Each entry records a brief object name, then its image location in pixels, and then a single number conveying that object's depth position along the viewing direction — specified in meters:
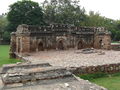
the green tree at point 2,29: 22.05
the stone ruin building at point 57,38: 10.73
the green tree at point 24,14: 20.77
